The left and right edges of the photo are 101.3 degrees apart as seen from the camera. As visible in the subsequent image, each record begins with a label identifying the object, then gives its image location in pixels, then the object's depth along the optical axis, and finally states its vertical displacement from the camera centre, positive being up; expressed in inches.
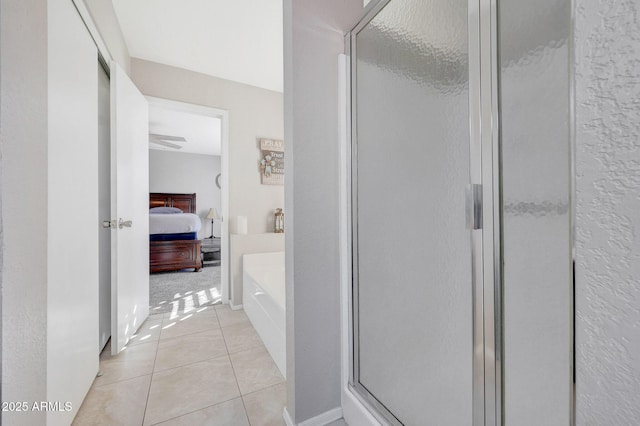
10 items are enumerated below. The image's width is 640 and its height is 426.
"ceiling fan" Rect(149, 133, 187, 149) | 196.8 +59.3
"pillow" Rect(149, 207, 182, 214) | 221.8 +3.3
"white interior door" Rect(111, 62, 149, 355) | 72.0 +1.7
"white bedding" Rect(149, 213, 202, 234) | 162.9 -6.4
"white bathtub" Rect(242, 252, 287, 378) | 67.4 -26.1
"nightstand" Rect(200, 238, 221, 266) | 199.9 -32.0
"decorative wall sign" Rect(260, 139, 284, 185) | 120.0 +23.9
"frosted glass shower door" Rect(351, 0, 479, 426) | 31.1 -0.2
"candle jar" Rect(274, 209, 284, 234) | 122.7 -3.6
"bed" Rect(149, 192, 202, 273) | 160.9 -19.2
